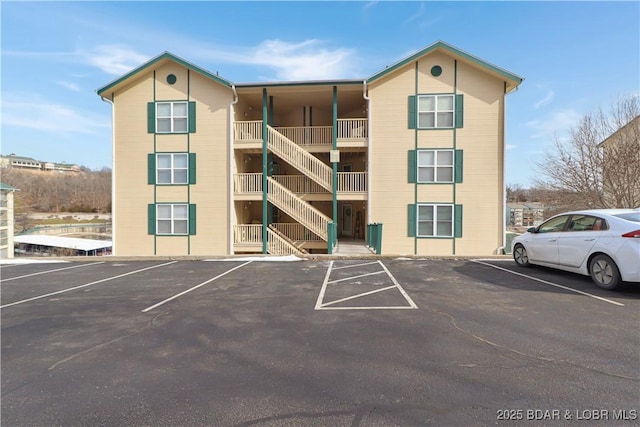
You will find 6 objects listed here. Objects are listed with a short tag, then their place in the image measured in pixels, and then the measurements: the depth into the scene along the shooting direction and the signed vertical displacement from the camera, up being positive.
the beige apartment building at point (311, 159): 14.62 +2.77
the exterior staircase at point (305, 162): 14.89 +2.55
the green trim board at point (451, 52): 14.09 +7.36
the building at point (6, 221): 30.56 -0.95
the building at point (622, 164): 16.16 +2.78
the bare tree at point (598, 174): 16.33 +2.46
